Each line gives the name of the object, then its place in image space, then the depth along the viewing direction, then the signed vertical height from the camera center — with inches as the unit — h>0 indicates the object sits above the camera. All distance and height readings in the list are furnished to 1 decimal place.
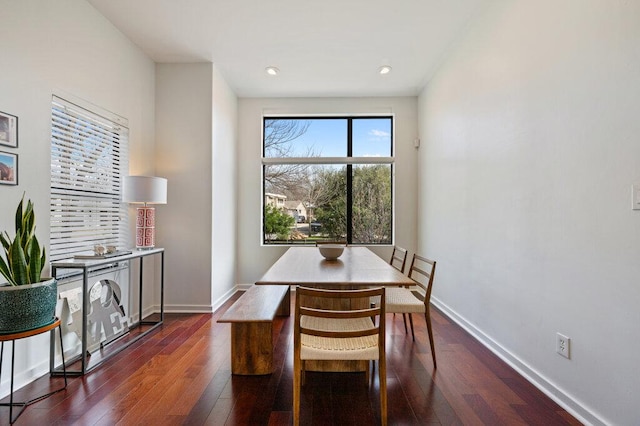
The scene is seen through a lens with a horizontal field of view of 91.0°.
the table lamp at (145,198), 114.2 +6.2
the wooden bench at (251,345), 86.6 -36.0
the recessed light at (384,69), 146.2 +68.8
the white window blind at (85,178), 93.0 +11.9
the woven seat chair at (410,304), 93.1 -26.9
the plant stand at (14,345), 66.1 -29.6
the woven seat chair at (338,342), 60.5 -27.3
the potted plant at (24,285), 66.8 -15.9
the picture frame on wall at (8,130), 75.7 +20.6
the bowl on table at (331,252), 107.5 -12.7
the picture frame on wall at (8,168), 75.4 +11.1
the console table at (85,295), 86.0 -22.4
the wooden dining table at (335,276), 74.9 -15.8
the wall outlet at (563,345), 70.7 -29.6
